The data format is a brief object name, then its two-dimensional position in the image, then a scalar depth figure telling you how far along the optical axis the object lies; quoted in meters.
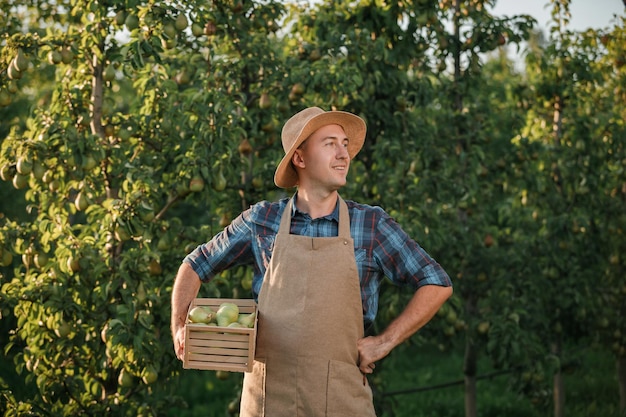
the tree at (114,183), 4.40
